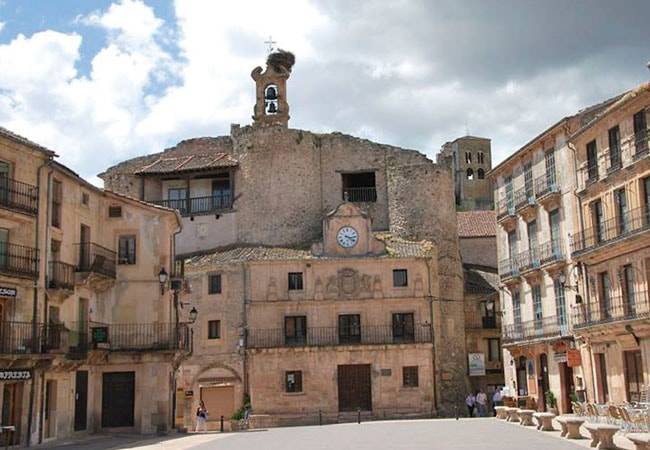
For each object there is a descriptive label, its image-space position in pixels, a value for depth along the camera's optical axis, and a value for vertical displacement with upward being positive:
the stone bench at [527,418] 28.97 -1.85
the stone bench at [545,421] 25.86 -1.76
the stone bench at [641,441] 15.12 -1.44
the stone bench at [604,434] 18.80 -1.61
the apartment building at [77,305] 26.73 +2.55
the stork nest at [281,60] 53.12 +19.99
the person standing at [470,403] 43.53 -1.94
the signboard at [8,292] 26.05 +2.68
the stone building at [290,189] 50.50 +11.18
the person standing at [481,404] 43.53 -1.99
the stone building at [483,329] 49.95 +2.19
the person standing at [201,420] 36.84 -2.06
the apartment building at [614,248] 28.70 +4.10
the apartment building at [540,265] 34.50 +4.36
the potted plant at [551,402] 35.25 -1.61
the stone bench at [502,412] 34.22 -1.97
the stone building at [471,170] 90.88 +21.90
